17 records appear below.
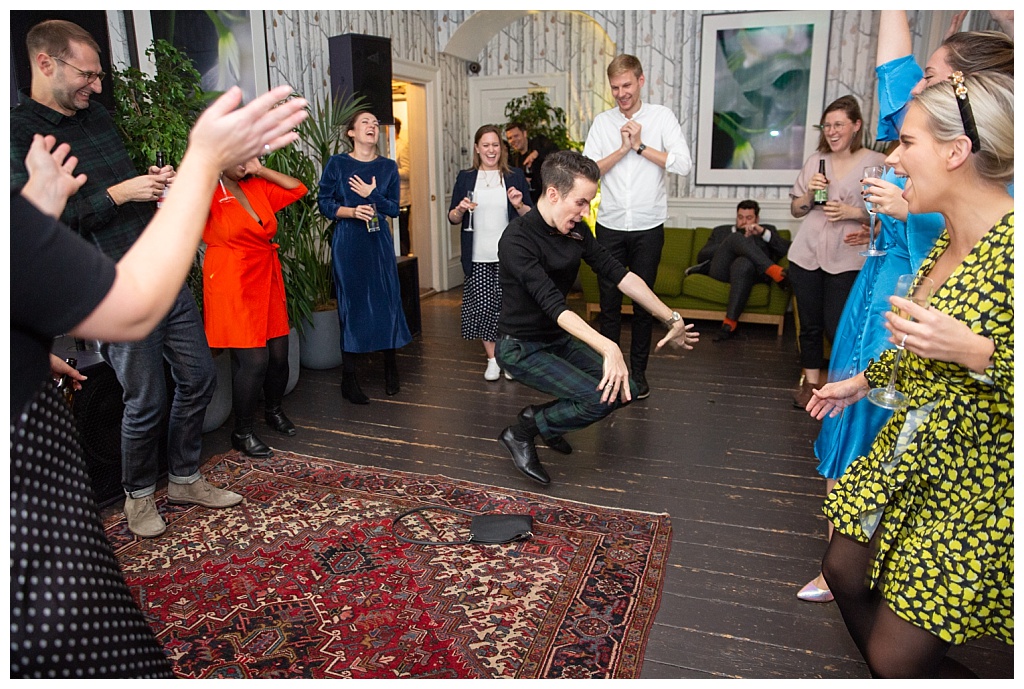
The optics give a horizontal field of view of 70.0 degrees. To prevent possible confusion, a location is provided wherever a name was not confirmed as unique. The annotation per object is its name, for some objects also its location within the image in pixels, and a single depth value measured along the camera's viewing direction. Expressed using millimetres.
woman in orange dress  3137
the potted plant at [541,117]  7059
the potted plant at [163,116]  3369
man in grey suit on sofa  5695
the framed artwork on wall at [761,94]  6480
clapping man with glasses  2322
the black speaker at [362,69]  4871
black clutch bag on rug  2607
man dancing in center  2811
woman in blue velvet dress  4008
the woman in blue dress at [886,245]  1921
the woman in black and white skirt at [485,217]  4449
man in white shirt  4012
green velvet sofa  5742
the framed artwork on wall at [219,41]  4166
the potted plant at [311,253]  4215
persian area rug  2029
